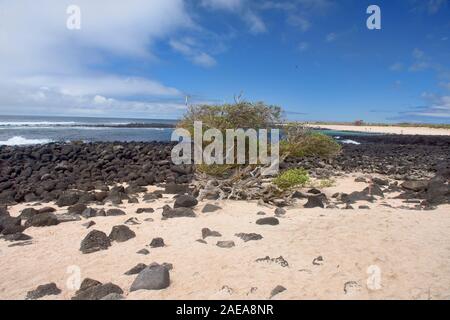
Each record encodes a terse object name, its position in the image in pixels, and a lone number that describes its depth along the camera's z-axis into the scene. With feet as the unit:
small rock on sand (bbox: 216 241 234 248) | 22.28
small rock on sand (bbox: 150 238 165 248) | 22.84
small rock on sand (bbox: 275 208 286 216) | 30.12
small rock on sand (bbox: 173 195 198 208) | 32.09
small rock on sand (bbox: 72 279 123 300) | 16.31
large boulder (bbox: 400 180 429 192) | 41.32
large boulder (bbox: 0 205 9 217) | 30.66
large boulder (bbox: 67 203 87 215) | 31.15
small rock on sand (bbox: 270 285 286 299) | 16.14
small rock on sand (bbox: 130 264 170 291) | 17.08
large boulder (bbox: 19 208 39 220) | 29.86
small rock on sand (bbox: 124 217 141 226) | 27.77
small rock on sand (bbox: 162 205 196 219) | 29.48
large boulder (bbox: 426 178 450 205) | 34.86
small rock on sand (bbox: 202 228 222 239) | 24.36
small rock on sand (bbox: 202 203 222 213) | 31.19
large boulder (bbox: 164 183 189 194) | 41.19
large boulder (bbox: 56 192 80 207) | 34.65
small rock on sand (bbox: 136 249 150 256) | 21.70
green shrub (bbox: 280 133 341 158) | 42.81
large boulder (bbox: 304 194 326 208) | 33.32
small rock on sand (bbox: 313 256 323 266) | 19.31
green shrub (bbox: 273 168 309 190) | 35.58
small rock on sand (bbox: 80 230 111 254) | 22.50
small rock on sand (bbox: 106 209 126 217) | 30.55
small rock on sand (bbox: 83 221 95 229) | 27.35
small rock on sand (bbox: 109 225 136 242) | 24.12
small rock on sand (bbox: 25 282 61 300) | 16.85
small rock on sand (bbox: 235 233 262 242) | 23.42
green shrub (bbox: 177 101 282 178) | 40.81
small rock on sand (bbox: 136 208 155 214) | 31.50
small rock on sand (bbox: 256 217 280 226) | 26.95
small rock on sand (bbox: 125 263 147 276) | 18.90
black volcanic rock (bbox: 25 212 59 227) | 27.86
